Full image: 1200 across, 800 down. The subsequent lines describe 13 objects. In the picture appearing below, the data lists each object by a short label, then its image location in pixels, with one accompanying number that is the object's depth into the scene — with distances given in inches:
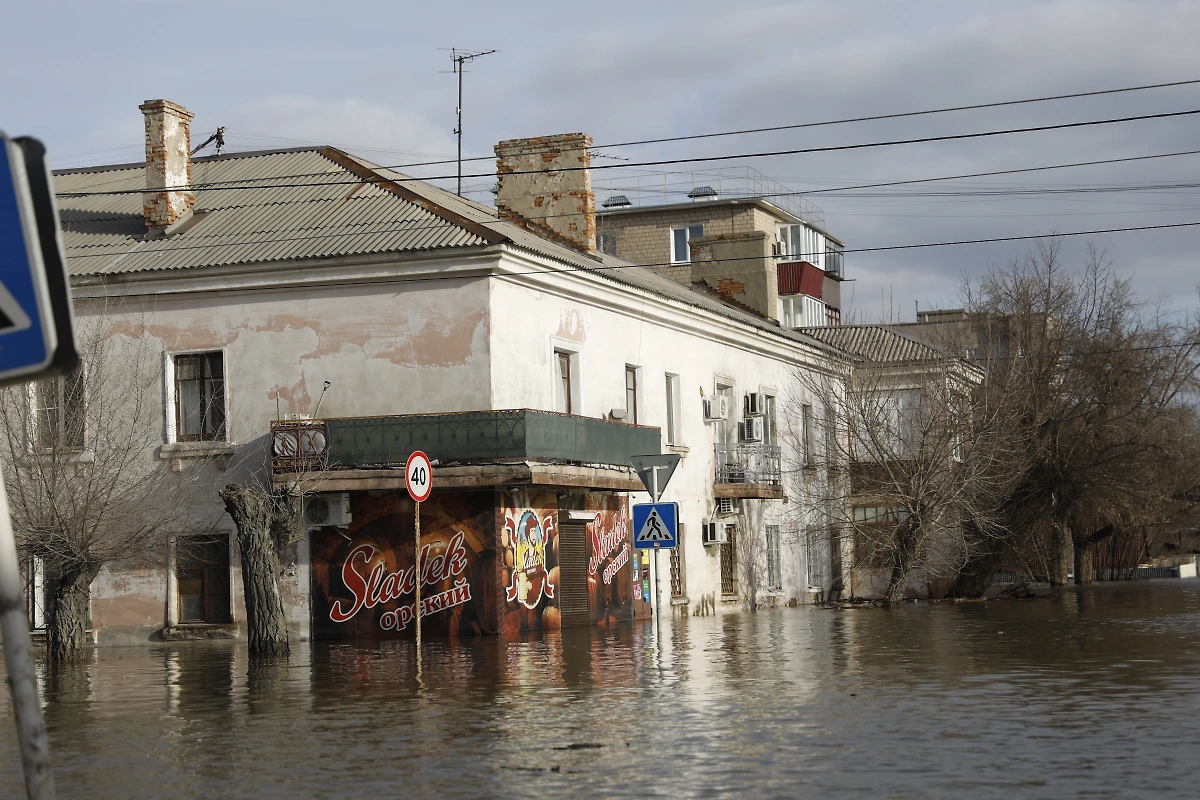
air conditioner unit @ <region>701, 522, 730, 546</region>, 1409.9
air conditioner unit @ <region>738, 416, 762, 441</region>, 1472.7
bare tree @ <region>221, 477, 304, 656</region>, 873.5
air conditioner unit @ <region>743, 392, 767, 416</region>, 1488.7
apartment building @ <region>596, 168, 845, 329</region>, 2443.4
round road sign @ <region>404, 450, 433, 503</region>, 784.9
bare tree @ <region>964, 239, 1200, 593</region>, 1843.0
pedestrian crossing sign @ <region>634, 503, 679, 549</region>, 888.9
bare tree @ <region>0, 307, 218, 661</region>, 909.8
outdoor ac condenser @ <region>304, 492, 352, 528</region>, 1029.2
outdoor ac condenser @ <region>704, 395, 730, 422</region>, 1391.5
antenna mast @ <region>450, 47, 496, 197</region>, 1502.0
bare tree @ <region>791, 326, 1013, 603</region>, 1444.4
